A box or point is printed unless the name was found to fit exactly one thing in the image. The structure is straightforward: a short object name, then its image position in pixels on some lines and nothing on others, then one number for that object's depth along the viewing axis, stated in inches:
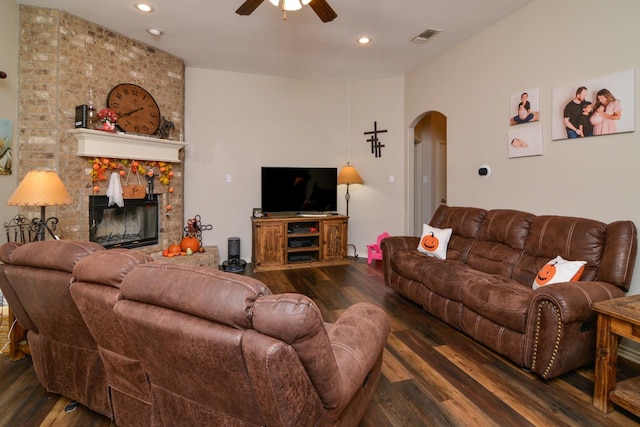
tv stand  187.5
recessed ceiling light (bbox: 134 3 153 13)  125.5
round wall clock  150.1
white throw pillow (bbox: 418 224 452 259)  135.8
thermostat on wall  144.3
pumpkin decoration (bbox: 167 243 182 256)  165.8
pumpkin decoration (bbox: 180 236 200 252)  171.2
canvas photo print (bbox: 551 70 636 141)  93.5
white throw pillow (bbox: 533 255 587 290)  89.2
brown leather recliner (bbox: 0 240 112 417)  59.3
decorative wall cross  212.4
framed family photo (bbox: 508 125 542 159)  120.9
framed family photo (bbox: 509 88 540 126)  120.7
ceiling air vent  144.6
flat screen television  198.2
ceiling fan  94.7
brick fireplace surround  127.8
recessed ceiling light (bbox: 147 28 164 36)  145.0
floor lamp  207.6
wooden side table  67.2
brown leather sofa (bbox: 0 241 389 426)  37.1
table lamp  92.8
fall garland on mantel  142.8
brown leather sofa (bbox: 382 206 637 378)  77.5
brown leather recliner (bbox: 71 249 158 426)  51.0
